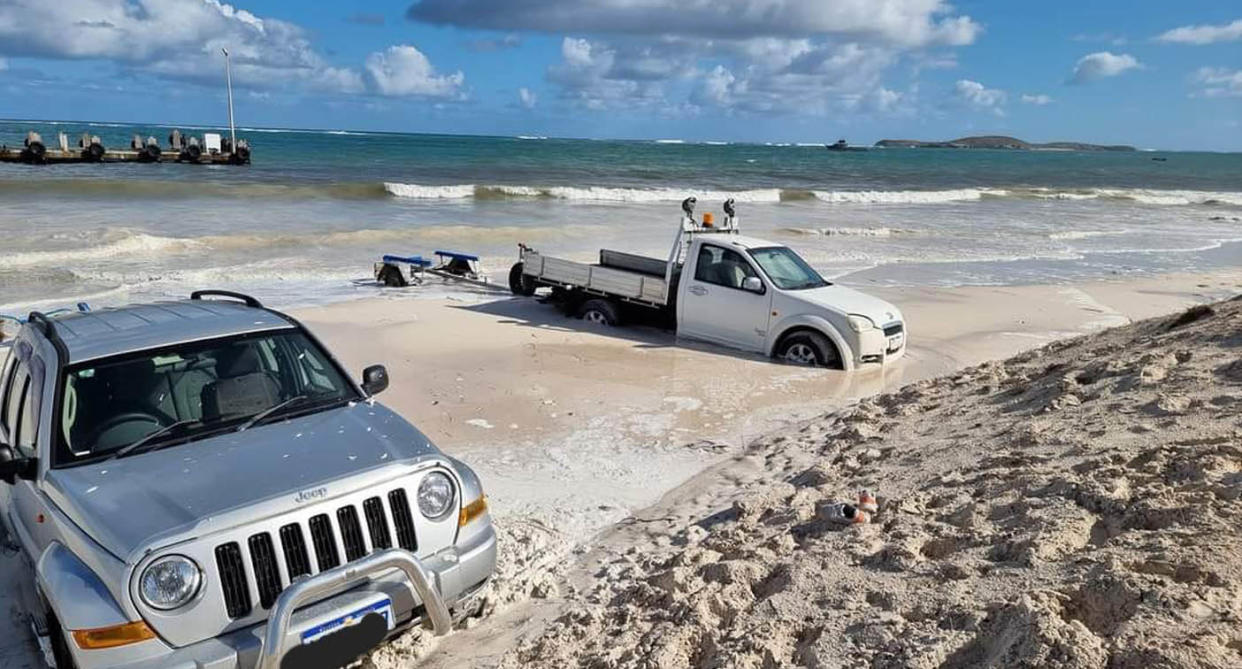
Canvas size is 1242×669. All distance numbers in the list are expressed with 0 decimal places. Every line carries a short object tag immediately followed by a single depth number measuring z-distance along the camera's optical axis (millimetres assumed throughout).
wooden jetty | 50312
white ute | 10578
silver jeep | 3340
